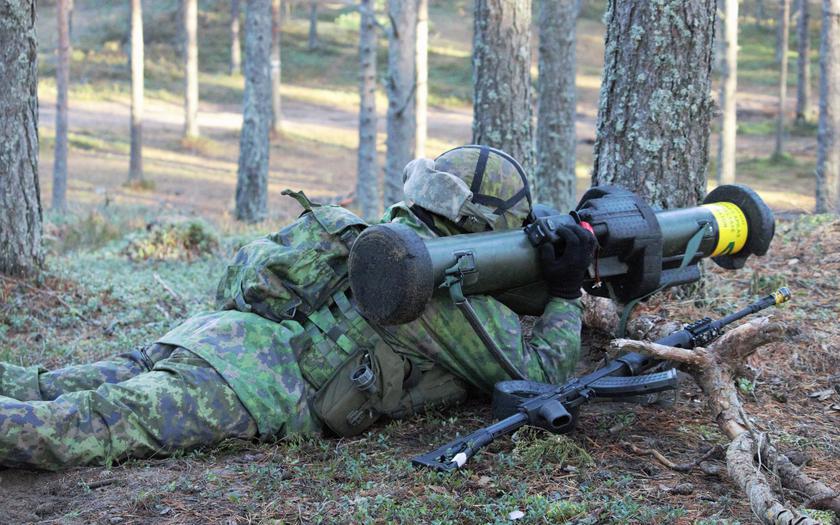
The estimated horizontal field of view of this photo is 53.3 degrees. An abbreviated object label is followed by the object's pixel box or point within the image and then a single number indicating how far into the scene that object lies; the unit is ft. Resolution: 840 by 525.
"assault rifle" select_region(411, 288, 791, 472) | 10.61
